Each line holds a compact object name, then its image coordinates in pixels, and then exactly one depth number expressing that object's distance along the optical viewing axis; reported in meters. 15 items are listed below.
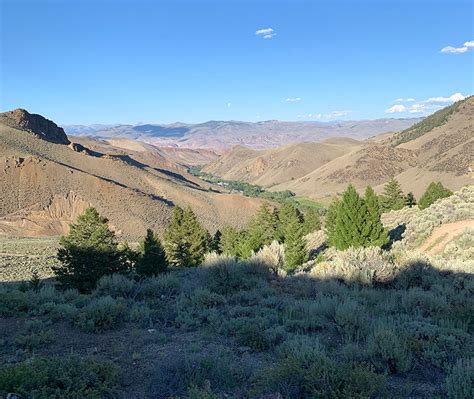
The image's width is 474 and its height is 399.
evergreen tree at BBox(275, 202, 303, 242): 41.18
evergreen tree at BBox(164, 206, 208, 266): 29.75
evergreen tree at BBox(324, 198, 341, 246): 34.00
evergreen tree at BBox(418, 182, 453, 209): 36.84
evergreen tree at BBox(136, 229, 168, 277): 22.42
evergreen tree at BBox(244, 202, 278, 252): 42.62
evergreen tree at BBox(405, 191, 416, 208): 50.74
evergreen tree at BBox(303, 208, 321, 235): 46.75
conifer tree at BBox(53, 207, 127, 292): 19.15
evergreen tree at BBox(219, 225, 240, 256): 33.85
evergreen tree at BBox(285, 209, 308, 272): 23.55
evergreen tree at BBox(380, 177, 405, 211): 48.37
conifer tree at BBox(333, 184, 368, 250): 20.50
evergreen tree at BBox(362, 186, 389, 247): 20.25
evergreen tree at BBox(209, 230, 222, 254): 39.88
